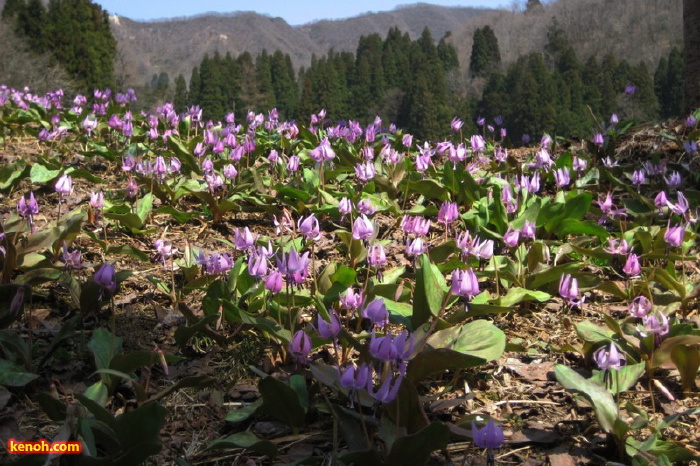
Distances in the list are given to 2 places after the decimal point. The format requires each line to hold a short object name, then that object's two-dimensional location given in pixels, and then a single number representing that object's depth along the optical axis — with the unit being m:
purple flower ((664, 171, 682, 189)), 3.19
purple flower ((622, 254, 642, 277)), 2.34
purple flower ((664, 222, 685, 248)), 2.33
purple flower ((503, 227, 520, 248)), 2.48
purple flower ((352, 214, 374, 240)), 2.27
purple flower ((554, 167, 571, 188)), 3.14
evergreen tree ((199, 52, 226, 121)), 50.94
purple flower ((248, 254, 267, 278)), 1.98
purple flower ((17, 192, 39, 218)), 2.51
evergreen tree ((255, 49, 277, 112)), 53.66
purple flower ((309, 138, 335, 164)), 3.25
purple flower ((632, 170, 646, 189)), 3.38
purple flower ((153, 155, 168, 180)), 3.41
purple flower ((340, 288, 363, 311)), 2.05
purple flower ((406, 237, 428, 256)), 2.29
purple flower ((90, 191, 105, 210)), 2.89
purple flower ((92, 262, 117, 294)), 1.91
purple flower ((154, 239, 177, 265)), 2.55
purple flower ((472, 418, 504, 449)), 1.30
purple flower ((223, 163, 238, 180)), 3.42
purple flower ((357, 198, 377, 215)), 2.79
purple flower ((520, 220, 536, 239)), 2.60
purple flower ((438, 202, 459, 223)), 2.65
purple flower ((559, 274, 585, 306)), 2.08
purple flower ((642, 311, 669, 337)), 1.84
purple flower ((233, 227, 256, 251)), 2.31
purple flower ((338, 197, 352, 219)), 2.75
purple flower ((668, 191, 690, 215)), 2.50
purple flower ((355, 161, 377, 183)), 3.24
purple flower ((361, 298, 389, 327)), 1.58
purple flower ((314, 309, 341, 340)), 1.60
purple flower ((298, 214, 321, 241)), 2.20
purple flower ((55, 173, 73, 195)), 2.71
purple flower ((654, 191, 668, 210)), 2.81
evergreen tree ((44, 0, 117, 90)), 27.83
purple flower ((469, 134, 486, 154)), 3.77
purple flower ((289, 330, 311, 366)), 1.68
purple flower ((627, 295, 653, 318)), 1.97
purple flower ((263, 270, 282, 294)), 1.81
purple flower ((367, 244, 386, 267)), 2.23
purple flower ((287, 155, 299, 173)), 3.51
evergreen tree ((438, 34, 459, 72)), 67.81
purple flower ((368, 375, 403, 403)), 1.35
